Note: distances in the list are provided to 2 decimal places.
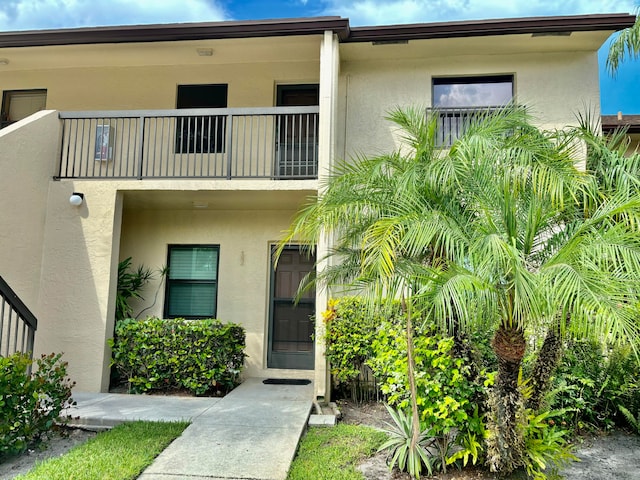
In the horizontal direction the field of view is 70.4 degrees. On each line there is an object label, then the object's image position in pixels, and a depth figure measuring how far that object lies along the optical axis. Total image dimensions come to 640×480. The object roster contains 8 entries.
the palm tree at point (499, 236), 3.37
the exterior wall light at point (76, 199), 7.81
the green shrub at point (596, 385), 6.03
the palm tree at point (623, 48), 9.02
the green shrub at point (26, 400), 4.64
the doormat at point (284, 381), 8.35
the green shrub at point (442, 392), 4.36
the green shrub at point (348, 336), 7.02
